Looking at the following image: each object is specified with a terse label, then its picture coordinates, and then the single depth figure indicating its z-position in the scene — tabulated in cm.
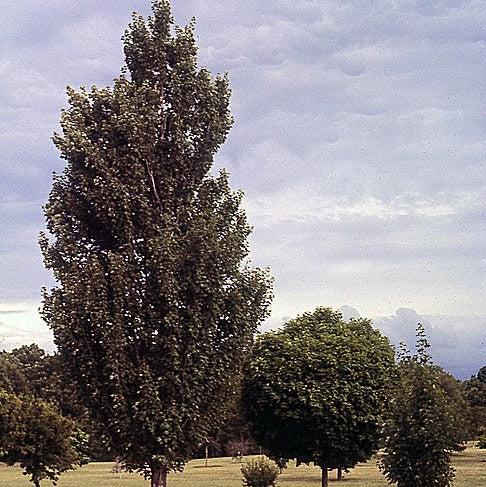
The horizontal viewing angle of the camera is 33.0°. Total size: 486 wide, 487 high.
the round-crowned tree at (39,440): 3216
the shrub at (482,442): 5262
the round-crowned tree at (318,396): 2931
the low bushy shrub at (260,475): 3441
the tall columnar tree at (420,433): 2142
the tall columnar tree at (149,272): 1934
